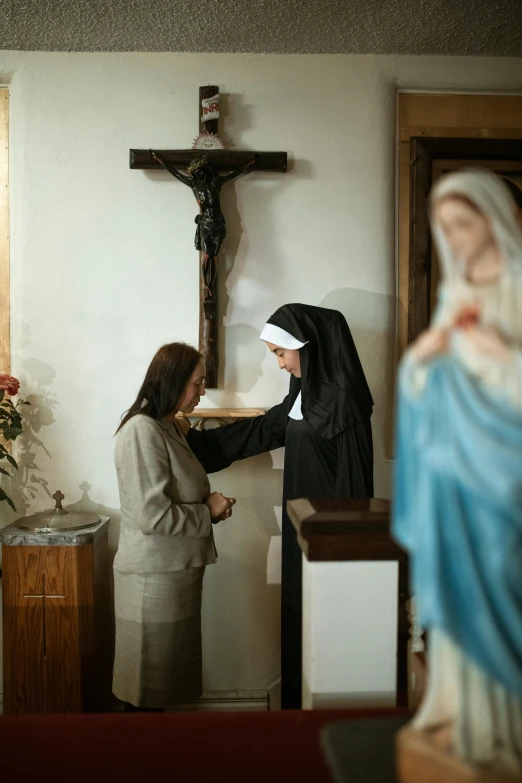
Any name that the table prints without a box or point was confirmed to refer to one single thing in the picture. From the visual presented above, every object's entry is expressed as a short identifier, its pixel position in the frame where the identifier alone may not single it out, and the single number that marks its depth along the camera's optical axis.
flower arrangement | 3.31
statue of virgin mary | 1.14
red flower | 3.29
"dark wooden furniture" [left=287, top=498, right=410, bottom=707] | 1.86
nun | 2.99
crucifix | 3.42
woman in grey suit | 2.77
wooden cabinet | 3.23
